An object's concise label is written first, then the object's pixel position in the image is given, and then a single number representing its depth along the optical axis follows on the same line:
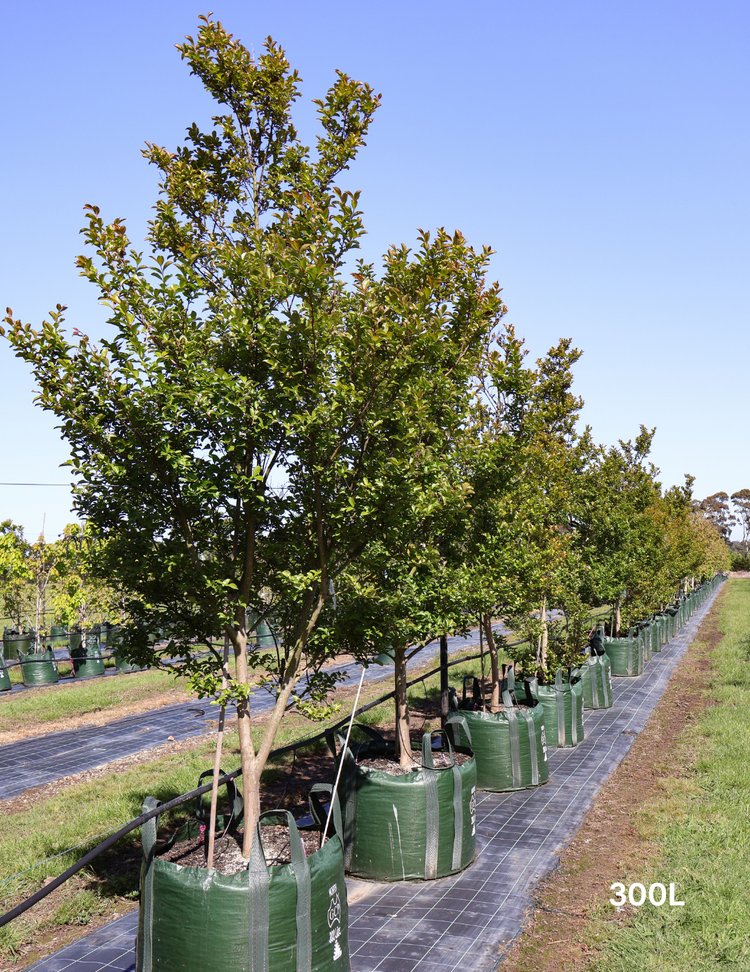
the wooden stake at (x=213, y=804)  4.87
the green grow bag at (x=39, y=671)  20.31
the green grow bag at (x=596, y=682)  14.16
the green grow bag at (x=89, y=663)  21.69
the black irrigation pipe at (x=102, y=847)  4.00
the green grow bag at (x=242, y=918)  4.41
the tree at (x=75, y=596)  21.39
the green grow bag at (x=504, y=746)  9.25
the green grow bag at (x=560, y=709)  11.25
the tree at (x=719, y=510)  119.25
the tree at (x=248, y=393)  5.05
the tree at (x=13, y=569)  20.75
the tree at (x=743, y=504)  116.94
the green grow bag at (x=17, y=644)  24.63
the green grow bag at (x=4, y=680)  19.17
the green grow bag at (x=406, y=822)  6.79
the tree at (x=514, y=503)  8.55
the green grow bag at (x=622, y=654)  18.78
